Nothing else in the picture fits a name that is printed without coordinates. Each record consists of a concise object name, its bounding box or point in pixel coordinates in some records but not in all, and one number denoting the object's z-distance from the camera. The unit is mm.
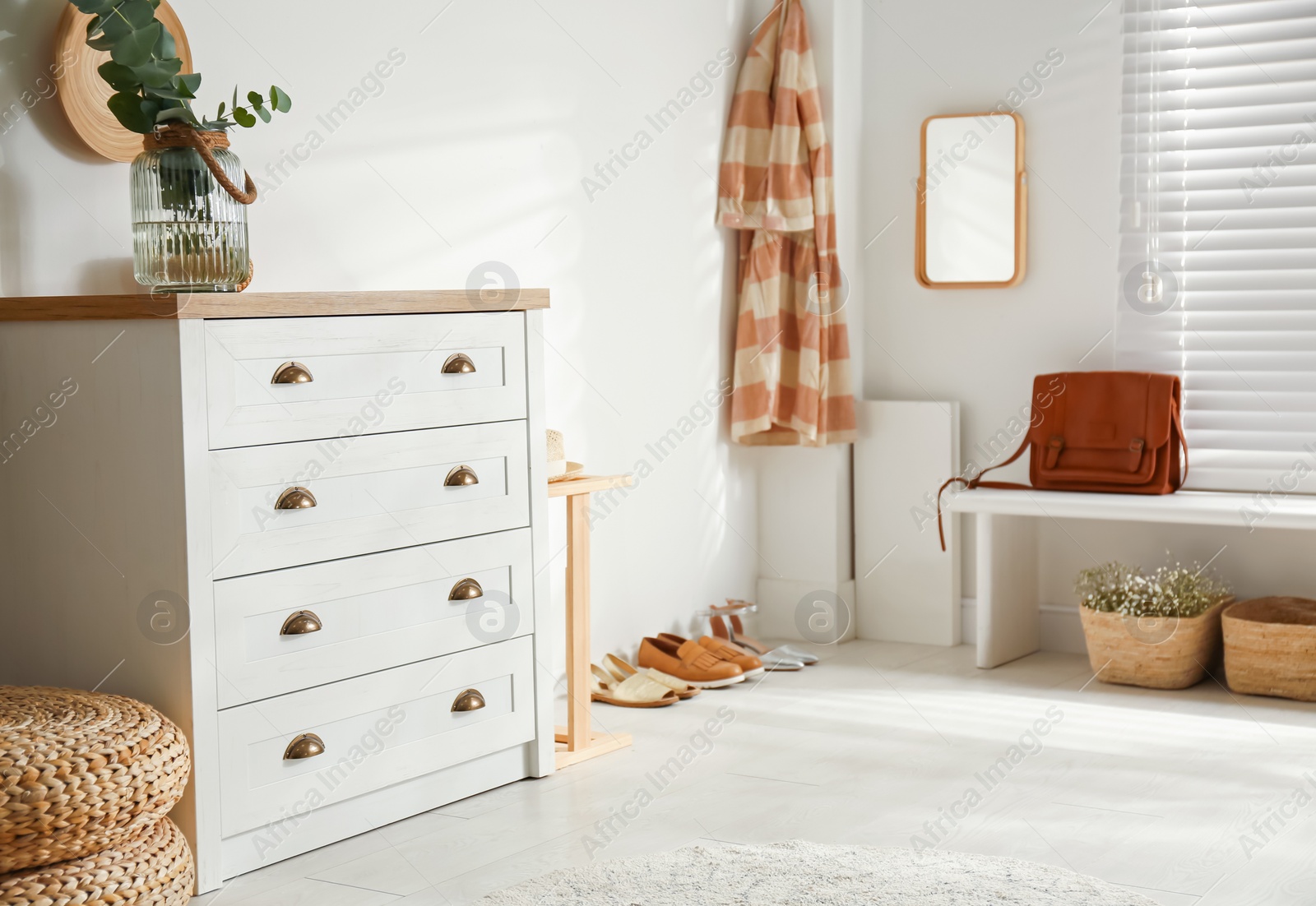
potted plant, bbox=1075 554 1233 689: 3678
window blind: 3852
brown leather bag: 3834
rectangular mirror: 4234
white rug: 2221
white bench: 3617
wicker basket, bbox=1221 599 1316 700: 3535
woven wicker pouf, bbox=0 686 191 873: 1935
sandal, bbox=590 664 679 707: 3609
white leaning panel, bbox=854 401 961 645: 4312
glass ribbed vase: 2375
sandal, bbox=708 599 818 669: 4113
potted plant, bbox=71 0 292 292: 2320
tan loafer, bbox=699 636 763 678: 3932
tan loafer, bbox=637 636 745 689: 3803
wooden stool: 3131
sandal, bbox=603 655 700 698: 3686
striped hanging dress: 4254
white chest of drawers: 2297
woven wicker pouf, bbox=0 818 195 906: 1975
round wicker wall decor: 2469
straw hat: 3150
